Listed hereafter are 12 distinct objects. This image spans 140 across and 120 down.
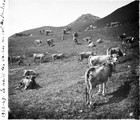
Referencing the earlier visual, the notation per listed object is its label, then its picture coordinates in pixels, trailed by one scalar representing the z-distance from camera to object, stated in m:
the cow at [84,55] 11.21
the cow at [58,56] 13.08
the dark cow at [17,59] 10.29
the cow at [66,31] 27.97
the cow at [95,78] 7.44
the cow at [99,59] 9.45
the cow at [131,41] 10.66
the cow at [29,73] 10.93
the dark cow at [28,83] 9.78
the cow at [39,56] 13.47
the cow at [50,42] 19.12
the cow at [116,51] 9.86
